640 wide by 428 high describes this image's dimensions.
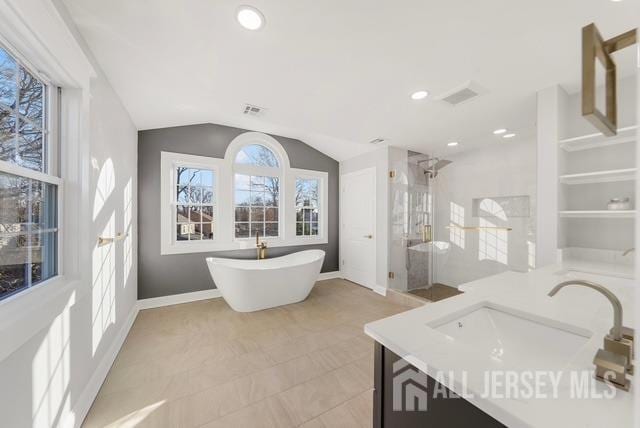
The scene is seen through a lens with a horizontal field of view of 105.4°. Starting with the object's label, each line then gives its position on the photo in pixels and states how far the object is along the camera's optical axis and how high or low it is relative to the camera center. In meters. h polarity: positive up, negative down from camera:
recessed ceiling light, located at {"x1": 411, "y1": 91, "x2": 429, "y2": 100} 2.16 +1.09
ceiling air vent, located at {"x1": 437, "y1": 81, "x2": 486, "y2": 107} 2.02 +1.06
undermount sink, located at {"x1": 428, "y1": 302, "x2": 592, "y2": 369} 0.89 -0.47
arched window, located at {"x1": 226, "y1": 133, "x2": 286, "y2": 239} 3.84 +0.48
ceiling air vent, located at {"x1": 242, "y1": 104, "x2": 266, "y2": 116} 2.53 +1.13
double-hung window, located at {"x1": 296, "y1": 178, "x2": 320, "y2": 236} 4.40 +0.17
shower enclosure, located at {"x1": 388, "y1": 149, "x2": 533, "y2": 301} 3.62 -0.18
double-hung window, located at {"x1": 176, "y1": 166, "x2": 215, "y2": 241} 3.45 +0.17
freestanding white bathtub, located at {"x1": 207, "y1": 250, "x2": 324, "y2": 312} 2.95 -0.87
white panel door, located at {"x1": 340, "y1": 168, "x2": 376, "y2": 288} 3.96 -0.19
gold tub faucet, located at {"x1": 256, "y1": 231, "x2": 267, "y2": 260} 3.80 -0.52
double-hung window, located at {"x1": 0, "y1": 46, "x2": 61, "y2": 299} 1.02 +0.17
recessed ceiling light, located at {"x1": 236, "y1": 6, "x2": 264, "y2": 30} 1.38 +1.15
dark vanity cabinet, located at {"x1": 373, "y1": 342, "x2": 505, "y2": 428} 0.63 -0.55
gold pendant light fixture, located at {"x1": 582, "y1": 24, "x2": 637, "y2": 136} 0.52 +0.32
